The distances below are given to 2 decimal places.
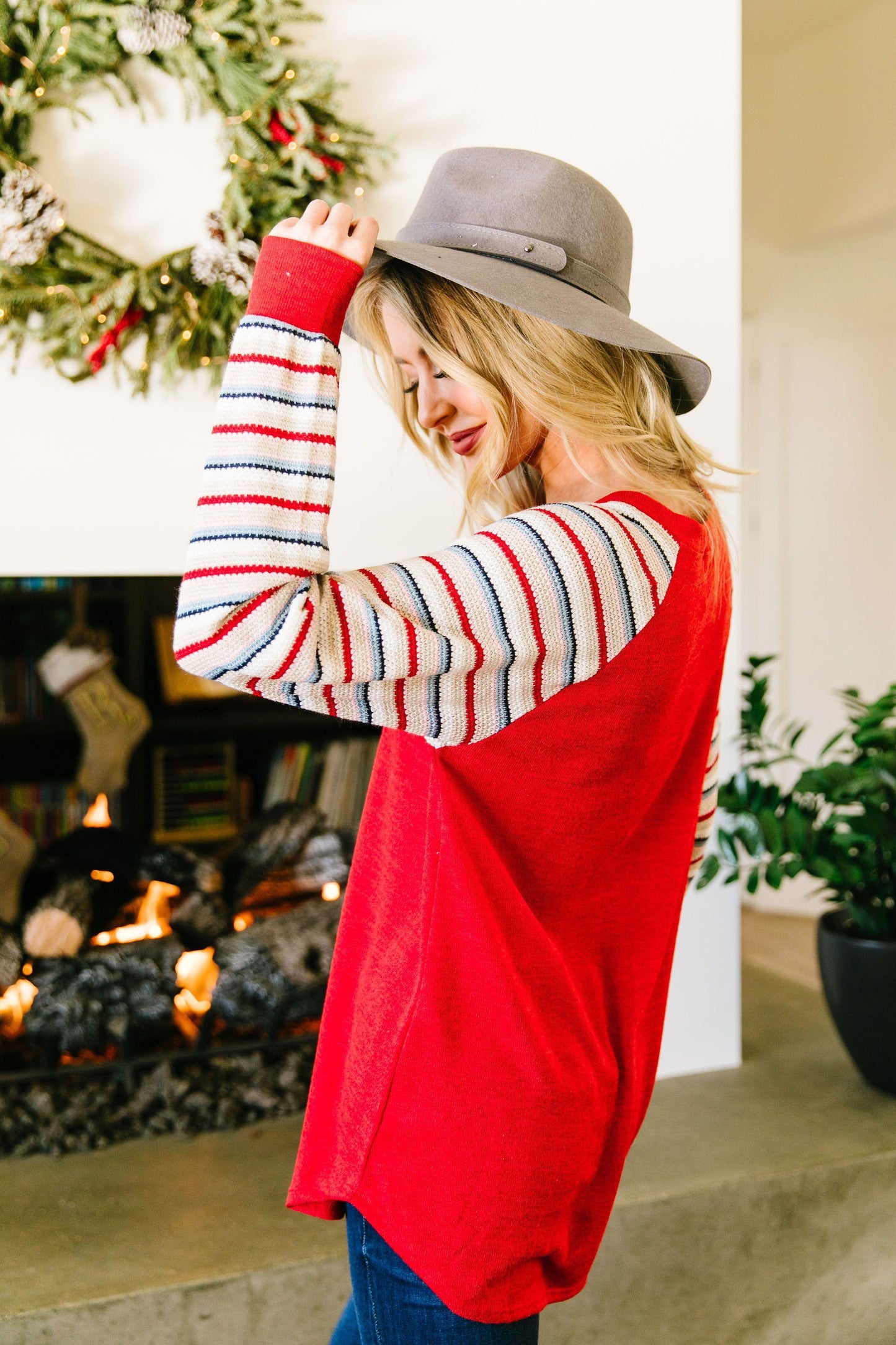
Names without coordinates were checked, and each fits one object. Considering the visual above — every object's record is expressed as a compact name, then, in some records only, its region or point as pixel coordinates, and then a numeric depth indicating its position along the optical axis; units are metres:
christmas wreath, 1.50
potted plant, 1.77
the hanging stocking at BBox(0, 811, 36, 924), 1.75
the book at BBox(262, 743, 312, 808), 1.88
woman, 0.63
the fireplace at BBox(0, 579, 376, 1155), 1.72
